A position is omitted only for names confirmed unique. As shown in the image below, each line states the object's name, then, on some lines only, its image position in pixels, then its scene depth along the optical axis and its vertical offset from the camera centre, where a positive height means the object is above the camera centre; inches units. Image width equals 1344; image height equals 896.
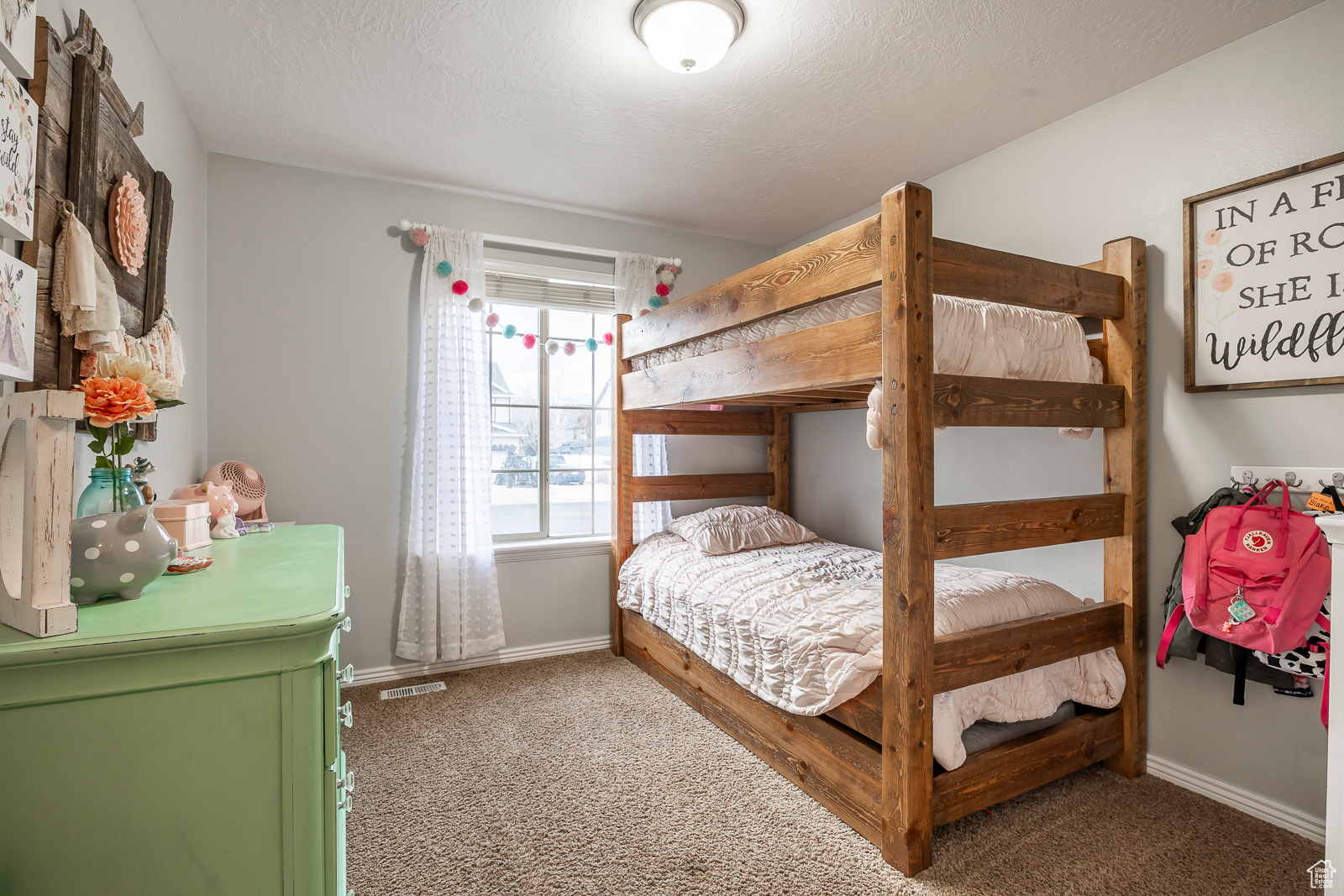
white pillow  126.3 -16.3
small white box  58.9 -6.4
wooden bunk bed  67.5 -7.1
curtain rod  124.3 +44.3
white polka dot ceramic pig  39.5 -6.6
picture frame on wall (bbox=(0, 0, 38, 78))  44.6 +30.4
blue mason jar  46.3 -3.1
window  139.2 +9.7
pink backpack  68.9 -14.2
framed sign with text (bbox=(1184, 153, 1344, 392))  72.9 +20.7
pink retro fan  95.3 -5.1
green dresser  32.3 -16.3
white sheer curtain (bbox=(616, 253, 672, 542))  143.9 +32.4
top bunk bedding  72.9 +13.8
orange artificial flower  41.6 +3.5
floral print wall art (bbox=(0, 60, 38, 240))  44.1 +21.3
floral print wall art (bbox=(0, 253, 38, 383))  43.9 +9.8
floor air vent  116.9 -44.8
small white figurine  76.7 -9.4
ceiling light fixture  73.2 +50.1
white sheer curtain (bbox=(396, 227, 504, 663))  123.7 -6.8
